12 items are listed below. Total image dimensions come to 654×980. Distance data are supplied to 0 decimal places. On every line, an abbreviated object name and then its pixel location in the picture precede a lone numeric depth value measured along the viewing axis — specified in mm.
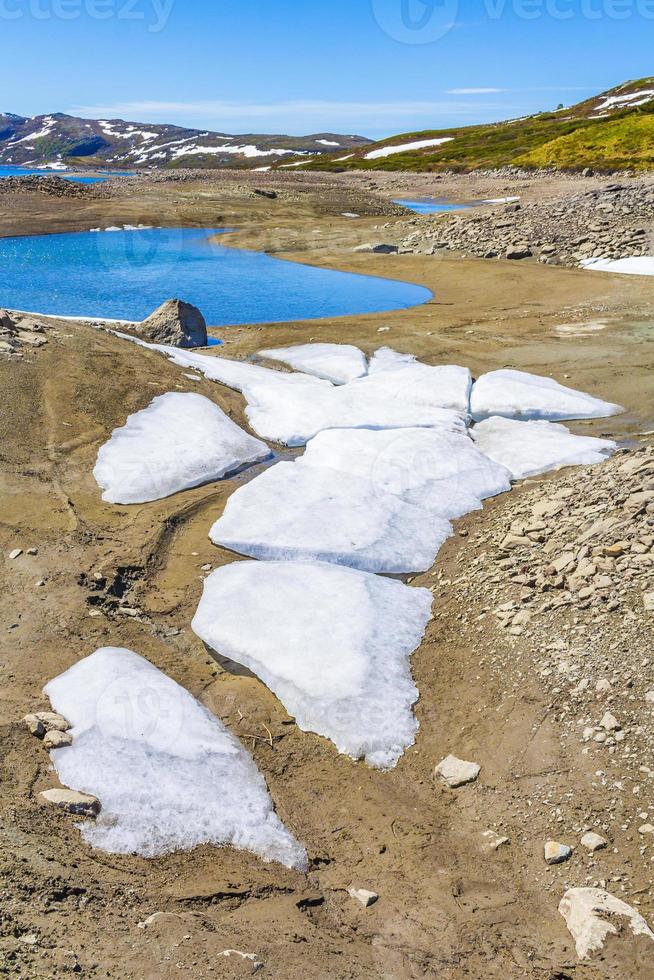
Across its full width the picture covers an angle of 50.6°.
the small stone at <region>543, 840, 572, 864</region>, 5266
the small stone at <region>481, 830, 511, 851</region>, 5551
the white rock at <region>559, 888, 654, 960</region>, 4609
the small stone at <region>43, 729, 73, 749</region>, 6054
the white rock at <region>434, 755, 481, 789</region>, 6203
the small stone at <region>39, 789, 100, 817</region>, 5461
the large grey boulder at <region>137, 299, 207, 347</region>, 19719
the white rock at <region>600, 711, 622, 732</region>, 6156
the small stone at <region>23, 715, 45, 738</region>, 6207
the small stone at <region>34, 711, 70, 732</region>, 6262
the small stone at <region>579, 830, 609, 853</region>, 5262
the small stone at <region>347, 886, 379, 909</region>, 5094
